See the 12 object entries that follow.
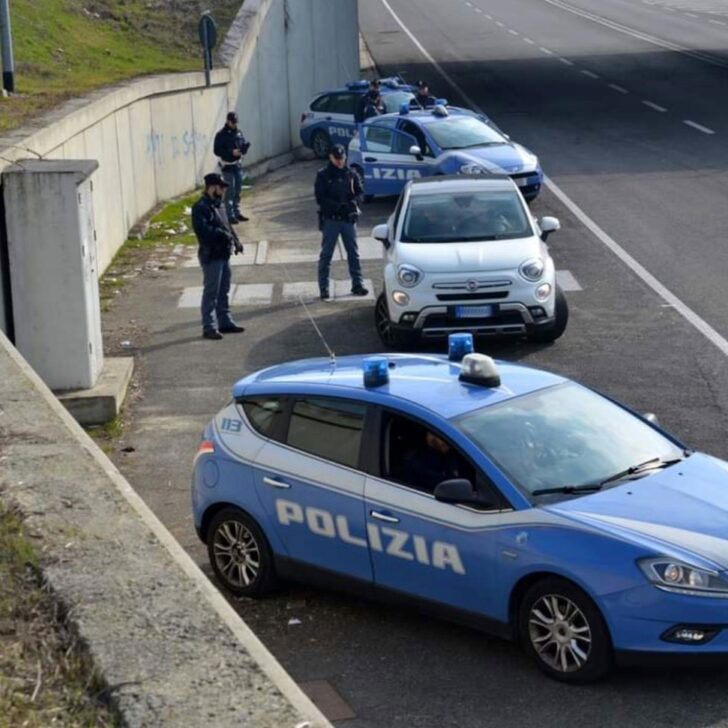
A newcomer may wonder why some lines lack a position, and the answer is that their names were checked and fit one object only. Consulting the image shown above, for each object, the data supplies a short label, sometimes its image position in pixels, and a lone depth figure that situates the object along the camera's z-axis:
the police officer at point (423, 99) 29.84
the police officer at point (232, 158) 24.08
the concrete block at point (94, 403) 13.46
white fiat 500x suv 15.38
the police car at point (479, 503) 7.46
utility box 13.33
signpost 28.27
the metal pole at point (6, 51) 21.61
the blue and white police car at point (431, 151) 23.97
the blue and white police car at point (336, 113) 32.06
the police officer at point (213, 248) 16.25
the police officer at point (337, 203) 18.08
